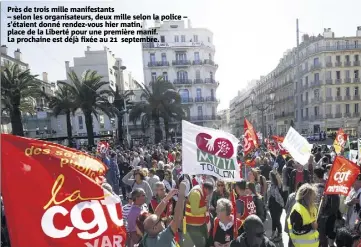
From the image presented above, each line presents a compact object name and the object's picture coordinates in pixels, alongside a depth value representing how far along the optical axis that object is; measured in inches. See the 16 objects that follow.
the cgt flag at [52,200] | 93.2
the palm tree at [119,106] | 1193.3
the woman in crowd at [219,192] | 227.5
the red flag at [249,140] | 382.3
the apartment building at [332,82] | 2023.9
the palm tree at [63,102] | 1067.2
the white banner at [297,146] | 265.6
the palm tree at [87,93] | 987.3
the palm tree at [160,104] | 1221.7
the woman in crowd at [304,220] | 148.6
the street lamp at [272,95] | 845.2
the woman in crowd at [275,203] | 250.8
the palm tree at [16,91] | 775.5
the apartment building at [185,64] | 2071.9
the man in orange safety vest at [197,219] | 178.4
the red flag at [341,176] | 193.9
